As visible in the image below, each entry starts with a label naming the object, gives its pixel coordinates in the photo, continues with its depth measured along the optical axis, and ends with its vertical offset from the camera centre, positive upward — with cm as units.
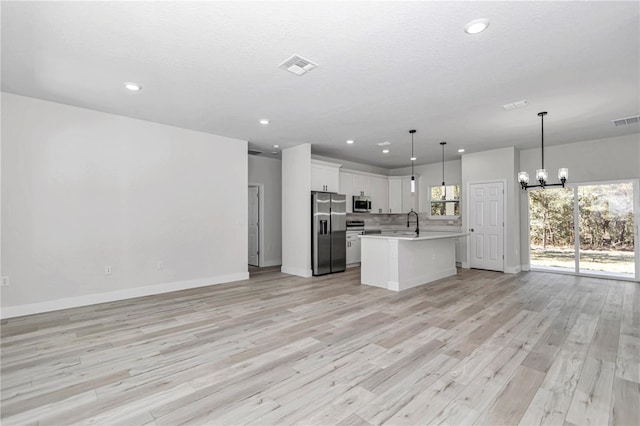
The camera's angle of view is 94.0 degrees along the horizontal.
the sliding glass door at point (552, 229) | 657 -34
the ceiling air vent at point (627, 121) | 475 +152
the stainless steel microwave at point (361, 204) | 820 +32
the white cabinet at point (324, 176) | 674 +93
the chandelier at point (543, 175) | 446 +59
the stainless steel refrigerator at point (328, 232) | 652 -38
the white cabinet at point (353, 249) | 756 -85
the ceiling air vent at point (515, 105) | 412 +154
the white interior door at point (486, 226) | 692 -26
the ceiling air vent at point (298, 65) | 294 +154
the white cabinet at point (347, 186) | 790 +80
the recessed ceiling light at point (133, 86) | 354 +158
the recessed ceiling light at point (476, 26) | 236 +153
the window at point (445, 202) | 820 +36
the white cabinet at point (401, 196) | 902 +59
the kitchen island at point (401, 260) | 521 -83
